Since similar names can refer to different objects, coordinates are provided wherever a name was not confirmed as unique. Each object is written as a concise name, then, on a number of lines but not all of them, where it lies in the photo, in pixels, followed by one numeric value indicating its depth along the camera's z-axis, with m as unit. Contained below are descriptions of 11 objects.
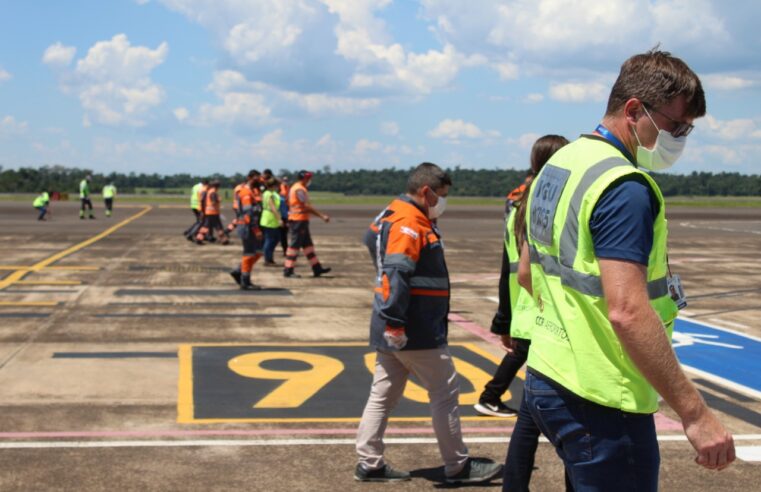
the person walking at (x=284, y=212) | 20.12
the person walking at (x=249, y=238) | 14.82
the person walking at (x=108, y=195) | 41.78
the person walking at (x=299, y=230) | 17.22
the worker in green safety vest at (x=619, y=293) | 2.72
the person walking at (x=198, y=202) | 25.61
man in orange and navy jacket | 5.60
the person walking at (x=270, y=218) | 17.58
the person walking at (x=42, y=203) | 37.69
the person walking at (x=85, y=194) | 38.72
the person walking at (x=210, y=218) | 24.78
